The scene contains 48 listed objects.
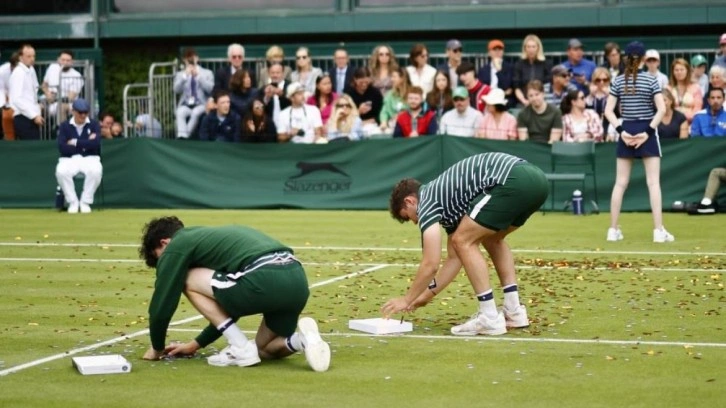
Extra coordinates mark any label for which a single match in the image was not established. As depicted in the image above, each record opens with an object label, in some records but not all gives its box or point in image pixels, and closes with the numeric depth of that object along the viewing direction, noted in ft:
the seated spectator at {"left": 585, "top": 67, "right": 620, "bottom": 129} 73.10
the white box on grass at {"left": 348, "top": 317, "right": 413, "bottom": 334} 32.17
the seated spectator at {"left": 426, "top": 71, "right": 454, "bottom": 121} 75.05
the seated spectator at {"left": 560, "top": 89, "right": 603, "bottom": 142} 71.20
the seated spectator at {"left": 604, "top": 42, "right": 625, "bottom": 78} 76.54
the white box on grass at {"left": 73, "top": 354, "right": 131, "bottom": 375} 27.12
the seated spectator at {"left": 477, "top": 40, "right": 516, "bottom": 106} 77.21
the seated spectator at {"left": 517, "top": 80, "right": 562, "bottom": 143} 71.41
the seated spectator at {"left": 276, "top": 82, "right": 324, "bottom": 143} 76.18
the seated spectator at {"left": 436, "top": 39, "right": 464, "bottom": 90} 78.18
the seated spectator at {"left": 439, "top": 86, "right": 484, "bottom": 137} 73.05
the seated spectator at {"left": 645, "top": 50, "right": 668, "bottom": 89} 66.40
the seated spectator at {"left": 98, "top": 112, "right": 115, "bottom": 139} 84.07
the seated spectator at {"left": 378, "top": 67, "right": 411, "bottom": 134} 75.77
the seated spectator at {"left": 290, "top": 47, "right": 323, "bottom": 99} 81.20
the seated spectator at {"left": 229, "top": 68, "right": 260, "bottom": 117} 78.74
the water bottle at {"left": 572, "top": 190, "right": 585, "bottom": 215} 68.44
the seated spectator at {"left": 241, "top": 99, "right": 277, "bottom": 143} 76.07
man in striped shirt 30.55
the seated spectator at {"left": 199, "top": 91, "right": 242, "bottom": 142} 77.56
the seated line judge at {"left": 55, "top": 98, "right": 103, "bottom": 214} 74.18
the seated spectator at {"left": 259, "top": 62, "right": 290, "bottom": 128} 78.07
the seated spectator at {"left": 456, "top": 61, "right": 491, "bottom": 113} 75.51
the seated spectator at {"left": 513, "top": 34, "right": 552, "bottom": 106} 76.02
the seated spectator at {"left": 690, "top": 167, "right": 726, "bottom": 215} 67.00
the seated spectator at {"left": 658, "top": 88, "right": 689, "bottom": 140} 70.49
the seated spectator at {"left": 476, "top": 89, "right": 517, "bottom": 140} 72.28
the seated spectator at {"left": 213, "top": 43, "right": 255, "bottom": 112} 82.02
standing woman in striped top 52.30
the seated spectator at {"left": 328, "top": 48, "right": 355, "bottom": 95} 80.33
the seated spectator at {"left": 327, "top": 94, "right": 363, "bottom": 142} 76.07
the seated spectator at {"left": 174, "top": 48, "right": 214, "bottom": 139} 82.74
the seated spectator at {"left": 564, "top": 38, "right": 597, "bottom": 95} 76.43
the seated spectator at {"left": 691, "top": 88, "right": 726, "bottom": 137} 69.56
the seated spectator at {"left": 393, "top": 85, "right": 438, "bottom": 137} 74.54
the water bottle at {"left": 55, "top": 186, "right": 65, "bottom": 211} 75.97
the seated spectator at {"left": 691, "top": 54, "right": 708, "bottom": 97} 75.20
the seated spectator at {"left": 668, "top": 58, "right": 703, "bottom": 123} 72.08
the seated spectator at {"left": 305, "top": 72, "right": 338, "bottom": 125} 77.36
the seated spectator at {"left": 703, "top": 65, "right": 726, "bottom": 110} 70.90
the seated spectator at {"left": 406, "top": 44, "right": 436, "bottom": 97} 78.07
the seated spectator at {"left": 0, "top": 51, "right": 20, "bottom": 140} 83.71
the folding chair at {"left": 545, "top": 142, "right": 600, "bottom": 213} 69.31
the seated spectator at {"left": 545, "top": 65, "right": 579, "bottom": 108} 74.69
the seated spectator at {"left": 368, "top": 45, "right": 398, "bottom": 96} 78.48
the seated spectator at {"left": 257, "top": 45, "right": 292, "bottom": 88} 81.56
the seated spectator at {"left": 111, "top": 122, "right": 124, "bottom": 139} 85.32
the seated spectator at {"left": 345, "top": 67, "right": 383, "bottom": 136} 76.74
